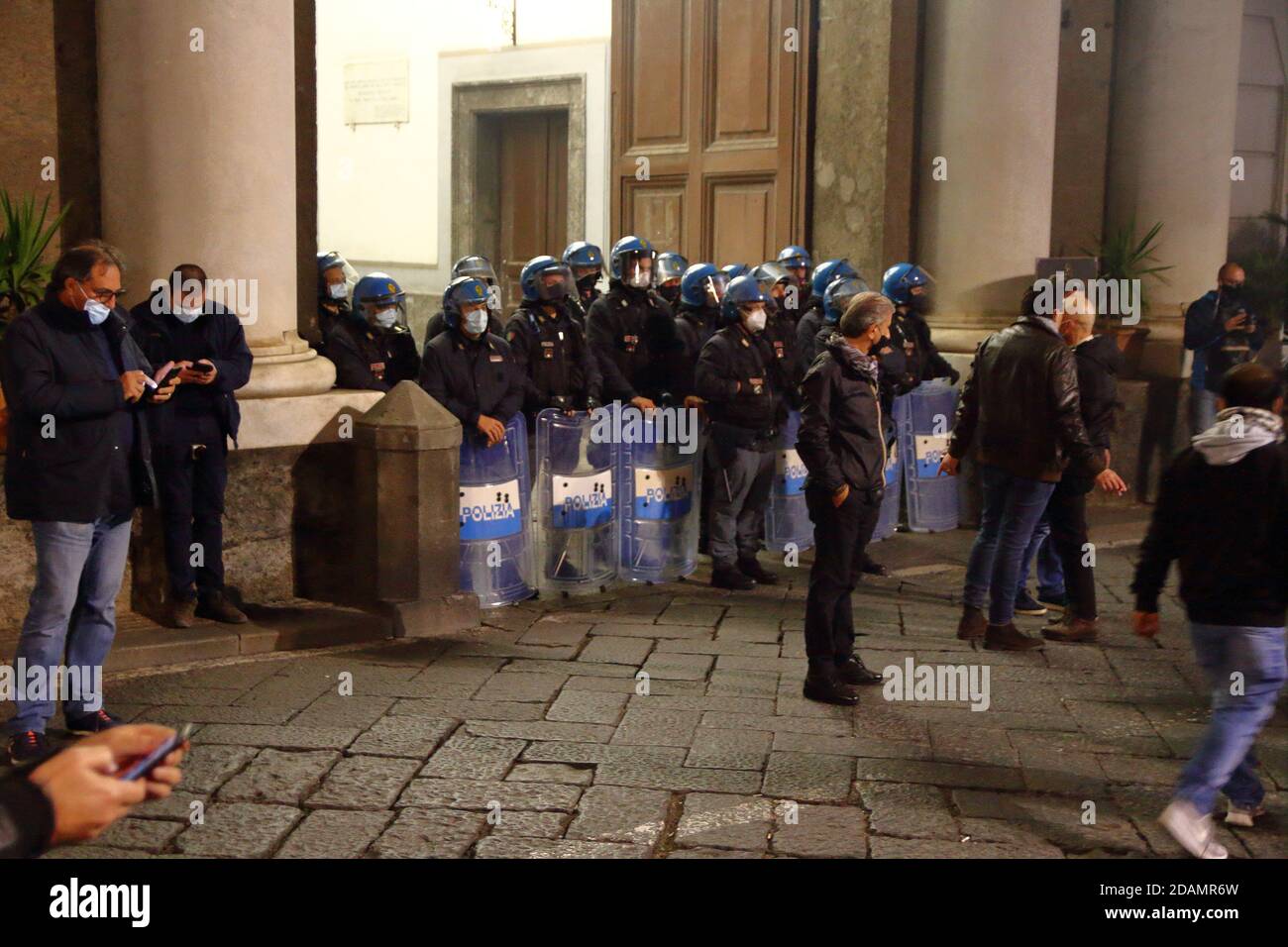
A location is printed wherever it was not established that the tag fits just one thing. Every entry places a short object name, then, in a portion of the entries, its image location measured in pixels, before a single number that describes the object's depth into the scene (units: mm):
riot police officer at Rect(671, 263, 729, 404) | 9836
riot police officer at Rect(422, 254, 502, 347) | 9406
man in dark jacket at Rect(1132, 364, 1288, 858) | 4871
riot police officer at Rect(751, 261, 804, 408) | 9539
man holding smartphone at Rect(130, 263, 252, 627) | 7277
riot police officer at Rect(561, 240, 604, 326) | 10484
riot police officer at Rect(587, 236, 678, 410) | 9898
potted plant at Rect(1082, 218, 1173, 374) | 12086
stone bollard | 7664
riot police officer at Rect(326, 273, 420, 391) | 8469
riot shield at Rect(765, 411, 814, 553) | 9719
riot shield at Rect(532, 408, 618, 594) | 8523
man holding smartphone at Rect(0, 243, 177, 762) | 5754
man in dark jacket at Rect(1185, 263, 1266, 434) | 11406
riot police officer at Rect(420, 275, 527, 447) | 8211
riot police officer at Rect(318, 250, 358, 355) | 9016
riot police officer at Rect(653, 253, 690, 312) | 10783
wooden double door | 12258
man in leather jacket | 7387
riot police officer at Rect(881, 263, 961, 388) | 10227
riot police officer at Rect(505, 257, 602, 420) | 9172
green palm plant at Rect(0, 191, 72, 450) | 7129
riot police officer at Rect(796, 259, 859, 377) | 10055
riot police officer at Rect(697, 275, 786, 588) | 8984
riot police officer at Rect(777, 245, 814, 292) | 11095
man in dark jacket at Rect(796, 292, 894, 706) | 6676
